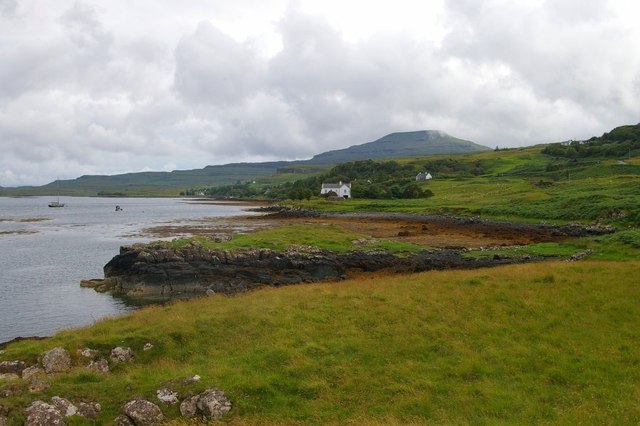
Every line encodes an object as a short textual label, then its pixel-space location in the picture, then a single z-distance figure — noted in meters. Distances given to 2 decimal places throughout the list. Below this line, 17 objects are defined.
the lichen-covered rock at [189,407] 16.07
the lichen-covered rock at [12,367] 20.00
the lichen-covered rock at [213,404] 15.98
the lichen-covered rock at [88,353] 21.22
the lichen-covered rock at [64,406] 15.49
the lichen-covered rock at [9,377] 18.44
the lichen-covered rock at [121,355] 21.06
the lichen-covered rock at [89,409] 15.63
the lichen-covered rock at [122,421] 15.49
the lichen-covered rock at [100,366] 20.14
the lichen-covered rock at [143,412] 15.59
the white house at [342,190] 194.25
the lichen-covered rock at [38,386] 16.53
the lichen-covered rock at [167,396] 16.55
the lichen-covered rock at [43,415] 14.79
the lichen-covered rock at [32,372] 19.44
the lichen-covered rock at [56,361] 20.12
